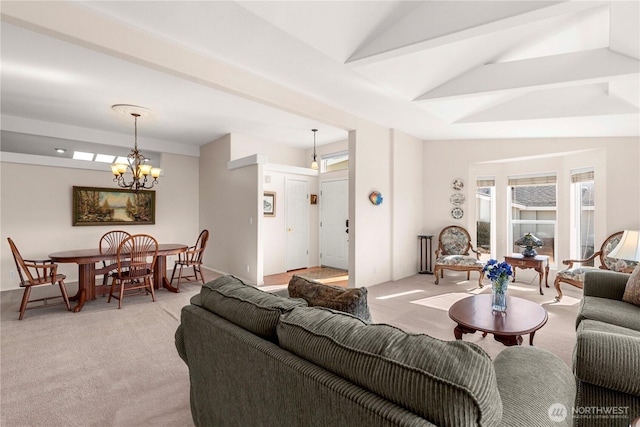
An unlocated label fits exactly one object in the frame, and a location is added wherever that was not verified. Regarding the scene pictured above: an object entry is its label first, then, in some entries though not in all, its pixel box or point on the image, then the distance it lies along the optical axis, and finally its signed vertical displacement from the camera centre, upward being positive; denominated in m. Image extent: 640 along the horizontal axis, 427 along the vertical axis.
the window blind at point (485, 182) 5.82 +0.55
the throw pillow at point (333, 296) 1.55 -0.46
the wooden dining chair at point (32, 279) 3.48 -0.80
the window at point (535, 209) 5.35 +0.04
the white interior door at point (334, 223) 6.59 -0.27
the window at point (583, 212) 4.86 -0.01
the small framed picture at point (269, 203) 6.09 +0.16
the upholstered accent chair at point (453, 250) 5.02 -0.69
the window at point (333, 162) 6.85 +1.11
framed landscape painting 5.57 +0.09
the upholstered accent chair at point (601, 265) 3.87 -0.71
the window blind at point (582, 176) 4.83 +0.56
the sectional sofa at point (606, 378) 1.49 -0.81
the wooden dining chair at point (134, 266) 4.05 -0.76
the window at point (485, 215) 5.84 -0.07
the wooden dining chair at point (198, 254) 4.99 -0.72
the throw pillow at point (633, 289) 2.43 -0.62
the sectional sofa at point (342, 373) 0.77 -0.50
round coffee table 2.26 -0.85
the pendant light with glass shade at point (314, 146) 5.79 +1.41
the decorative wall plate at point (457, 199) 5.82 +0.24
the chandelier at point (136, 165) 4.46 +0.68
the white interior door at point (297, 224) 6.52 -0.28
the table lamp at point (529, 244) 4.65 -0.49
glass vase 2.63 -0.72
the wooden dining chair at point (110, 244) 4.29 -0.58
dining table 3.85 -0.65
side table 4.53 -0.75
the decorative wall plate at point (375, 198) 4.95 +0.22
